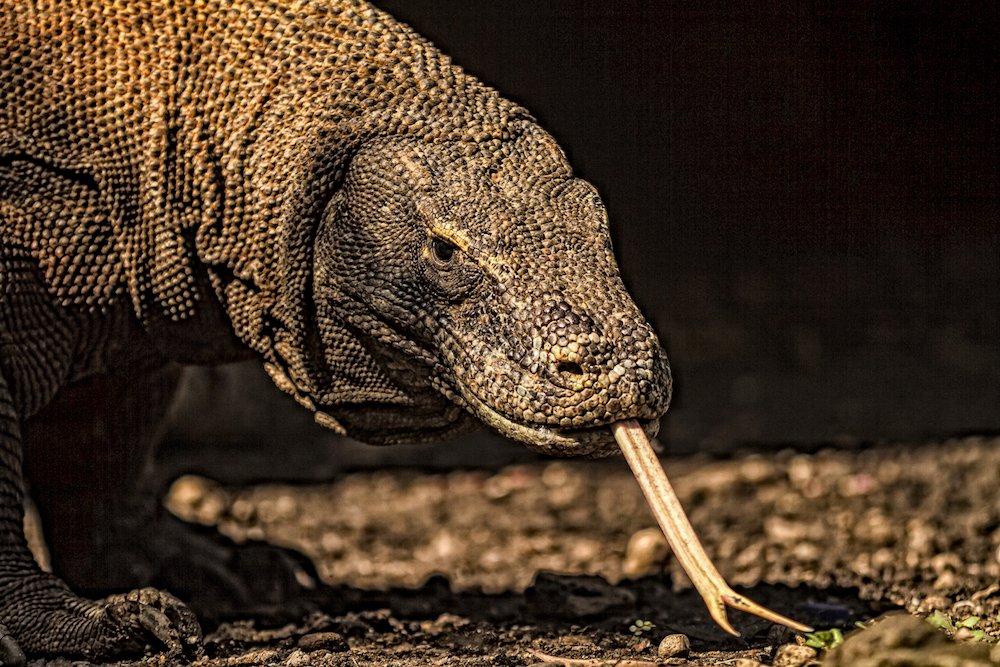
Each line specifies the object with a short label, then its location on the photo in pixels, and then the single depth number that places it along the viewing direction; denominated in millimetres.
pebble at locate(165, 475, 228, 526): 14430
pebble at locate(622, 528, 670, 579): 12336
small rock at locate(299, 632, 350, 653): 9492
